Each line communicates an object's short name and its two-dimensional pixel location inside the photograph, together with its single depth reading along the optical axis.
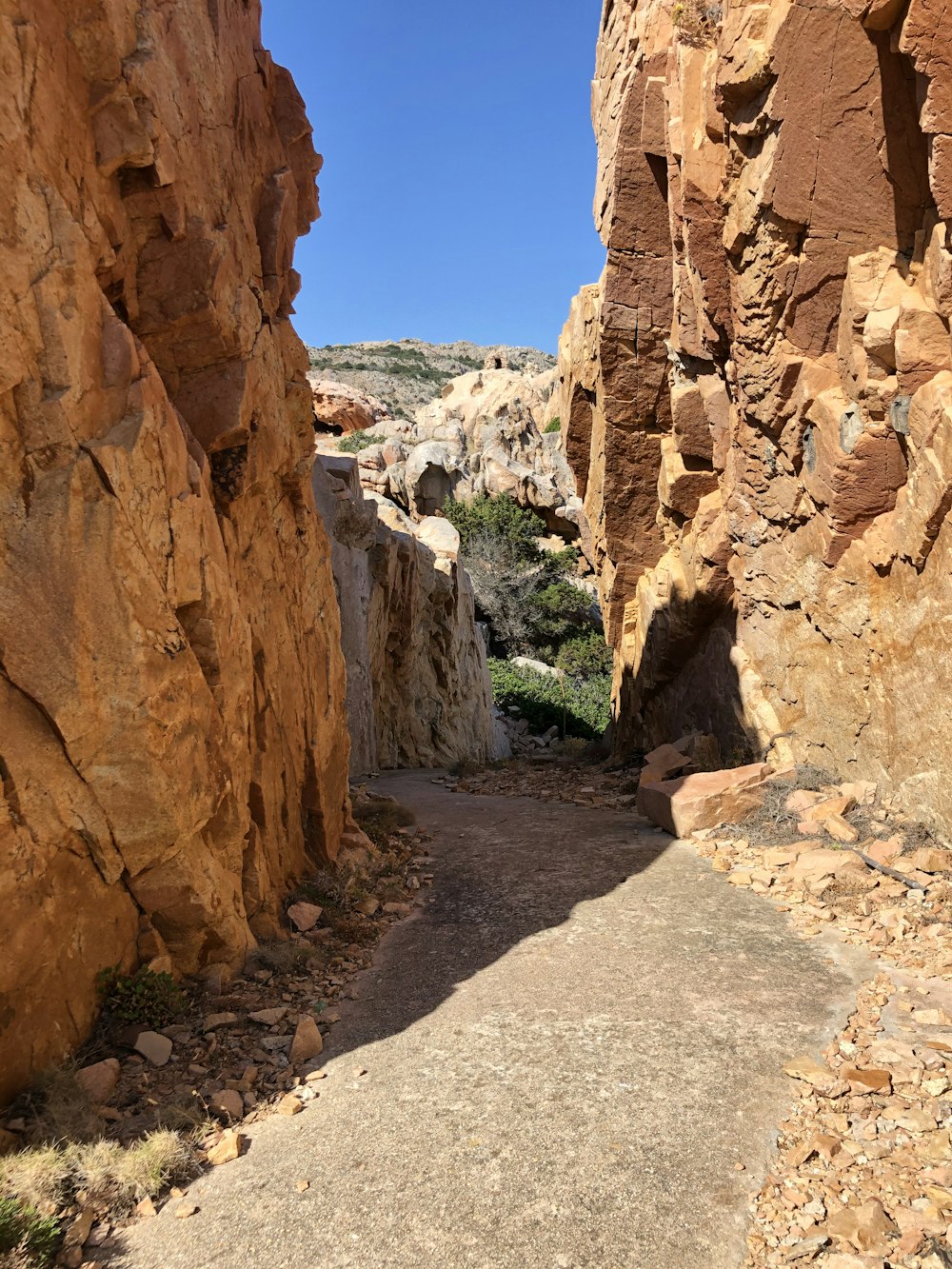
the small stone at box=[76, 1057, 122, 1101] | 5.16
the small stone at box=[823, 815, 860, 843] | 9.31
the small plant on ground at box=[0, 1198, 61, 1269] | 3.88
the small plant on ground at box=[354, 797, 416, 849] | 12.41
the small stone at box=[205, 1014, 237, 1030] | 6.16
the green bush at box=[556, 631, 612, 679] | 36.91
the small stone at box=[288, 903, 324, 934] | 8.27
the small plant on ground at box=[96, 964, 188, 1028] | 5.80
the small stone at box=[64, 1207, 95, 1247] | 4.11
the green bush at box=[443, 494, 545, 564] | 39.19
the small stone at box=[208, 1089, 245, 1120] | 5.27
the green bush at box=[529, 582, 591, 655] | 38.03
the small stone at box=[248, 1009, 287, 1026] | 6.39
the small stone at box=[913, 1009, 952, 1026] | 5.70
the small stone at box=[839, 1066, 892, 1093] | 4.97
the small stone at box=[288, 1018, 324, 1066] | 6.05
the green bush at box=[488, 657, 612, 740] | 32.22
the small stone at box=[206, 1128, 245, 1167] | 4.84
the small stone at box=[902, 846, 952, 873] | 8.10
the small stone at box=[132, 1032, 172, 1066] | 5.63
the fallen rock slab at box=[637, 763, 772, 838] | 11.16
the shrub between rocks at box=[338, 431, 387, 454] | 41.03
